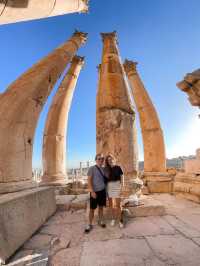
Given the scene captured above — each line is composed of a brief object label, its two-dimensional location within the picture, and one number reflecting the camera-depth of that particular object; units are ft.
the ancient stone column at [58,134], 28.46
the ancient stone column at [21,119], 14.69
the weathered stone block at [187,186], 20.93
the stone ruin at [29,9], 8.64
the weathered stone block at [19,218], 8.27
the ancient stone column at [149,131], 31.99
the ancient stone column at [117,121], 16.89
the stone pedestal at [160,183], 30.25
